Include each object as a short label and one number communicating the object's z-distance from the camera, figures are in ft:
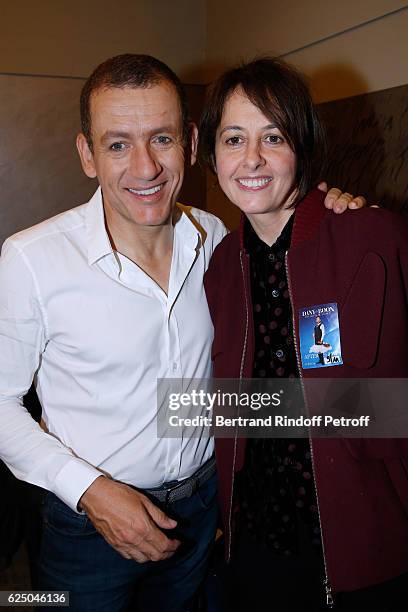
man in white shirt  4.75
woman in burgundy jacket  4.33
